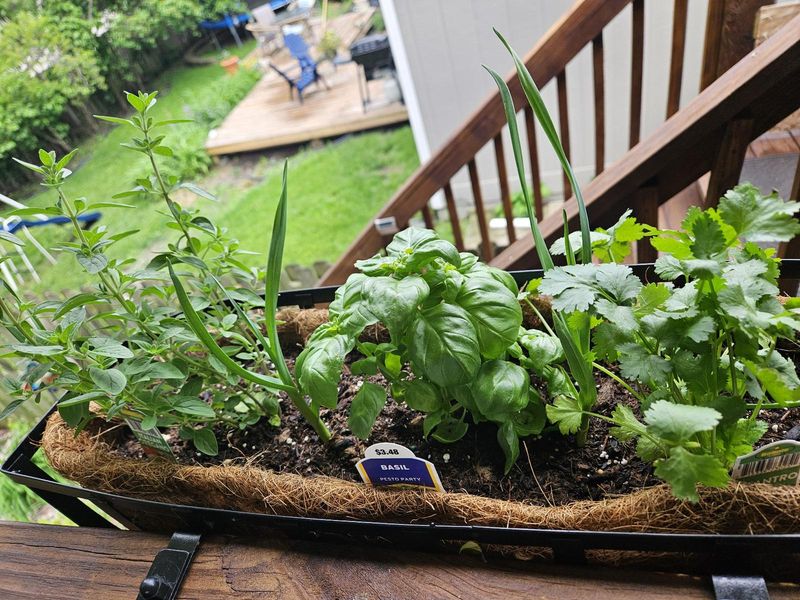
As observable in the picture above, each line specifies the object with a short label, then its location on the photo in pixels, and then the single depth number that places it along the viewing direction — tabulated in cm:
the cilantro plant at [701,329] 52
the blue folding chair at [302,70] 336
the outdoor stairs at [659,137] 96
